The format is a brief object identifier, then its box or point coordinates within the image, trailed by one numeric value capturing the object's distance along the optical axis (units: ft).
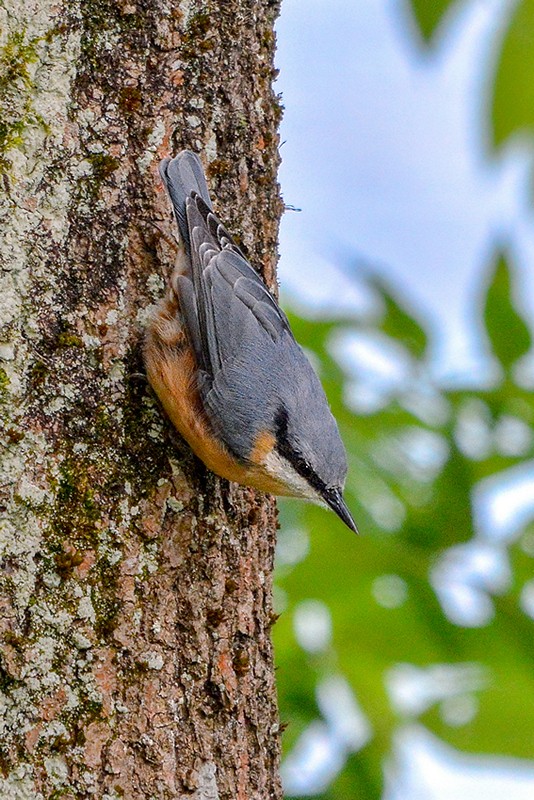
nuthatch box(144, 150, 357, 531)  17.26
